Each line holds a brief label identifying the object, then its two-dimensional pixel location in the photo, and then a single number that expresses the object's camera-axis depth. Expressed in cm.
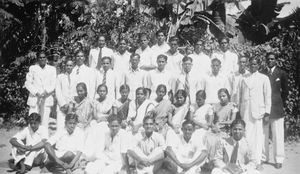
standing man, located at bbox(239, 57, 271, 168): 690
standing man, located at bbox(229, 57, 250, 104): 715
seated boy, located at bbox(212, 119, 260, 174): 590
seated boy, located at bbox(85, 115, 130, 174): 614
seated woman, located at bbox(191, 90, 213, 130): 677
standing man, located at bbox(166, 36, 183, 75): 791
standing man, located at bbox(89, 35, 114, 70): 820
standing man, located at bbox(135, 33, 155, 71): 803
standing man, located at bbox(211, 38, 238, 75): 791
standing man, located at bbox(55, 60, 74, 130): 753
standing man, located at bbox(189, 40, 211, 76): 788
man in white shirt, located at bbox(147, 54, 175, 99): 750
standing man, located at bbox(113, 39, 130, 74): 809
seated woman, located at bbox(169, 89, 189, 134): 685
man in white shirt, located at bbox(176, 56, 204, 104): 748
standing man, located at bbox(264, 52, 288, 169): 697
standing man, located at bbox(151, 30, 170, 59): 814
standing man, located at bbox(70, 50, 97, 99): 761
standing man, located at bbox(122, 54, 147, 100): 767
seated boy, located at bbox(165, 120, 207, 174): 593
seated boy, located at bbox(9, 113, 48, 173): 633
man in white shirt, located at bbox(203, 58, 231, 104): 734
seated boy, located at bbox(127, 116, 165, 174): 596
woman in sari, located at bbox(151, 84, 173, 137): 674
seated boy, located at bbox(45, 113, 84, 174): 615
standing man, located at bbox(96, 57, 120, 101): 760
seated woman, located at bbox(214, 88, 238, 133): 677
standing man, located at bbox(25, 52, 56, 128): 783
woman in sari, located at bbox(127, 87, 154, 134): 685
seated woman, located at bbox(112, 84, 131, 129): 709
